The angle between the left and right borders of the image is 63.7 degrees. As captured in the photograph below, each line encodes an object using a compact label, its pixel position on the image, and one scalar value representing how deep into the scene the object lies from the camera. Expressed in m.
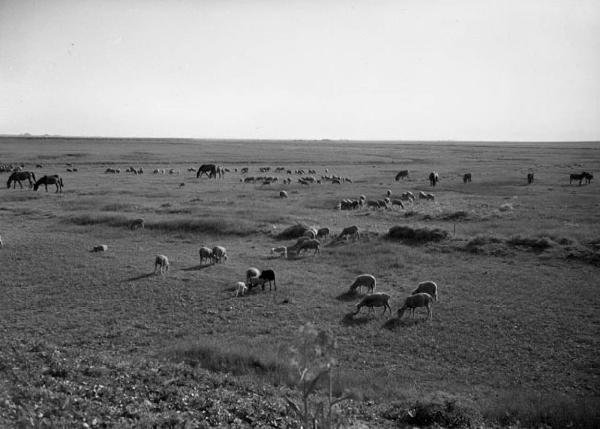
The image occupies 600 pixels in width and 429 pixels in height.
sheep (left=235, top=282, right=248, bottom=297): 19.39
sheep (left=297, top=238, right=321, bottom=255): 25.47
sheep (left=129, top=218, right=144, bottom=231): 31.92
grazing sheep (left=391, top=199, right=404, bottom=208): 38.69
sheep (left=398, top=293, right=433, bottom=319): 16.89
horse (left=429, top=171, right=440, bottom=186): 53.28
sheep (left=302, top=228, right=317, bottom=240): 28.02
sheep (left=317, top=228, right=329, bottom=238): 28.69
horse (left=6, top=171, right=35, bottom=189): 50.91
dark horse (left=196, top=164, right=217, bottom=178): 63.97
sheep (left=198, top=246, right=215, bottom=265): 23.58
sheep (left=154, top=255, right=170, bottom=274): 22.05
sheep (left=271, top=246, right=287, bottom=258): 25.67
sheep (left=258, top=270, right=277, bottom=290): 19.84
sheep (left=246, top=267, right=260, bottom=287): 20.90
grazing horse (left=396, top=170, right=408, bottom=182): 60.18
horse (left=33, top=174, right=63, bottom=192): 48.89
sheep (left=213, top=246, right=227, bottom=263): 24.14
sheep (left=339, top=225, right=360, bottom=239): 28.20
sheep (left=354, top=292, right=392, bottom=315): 17.02
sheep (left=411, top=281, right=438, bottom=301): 18.37
